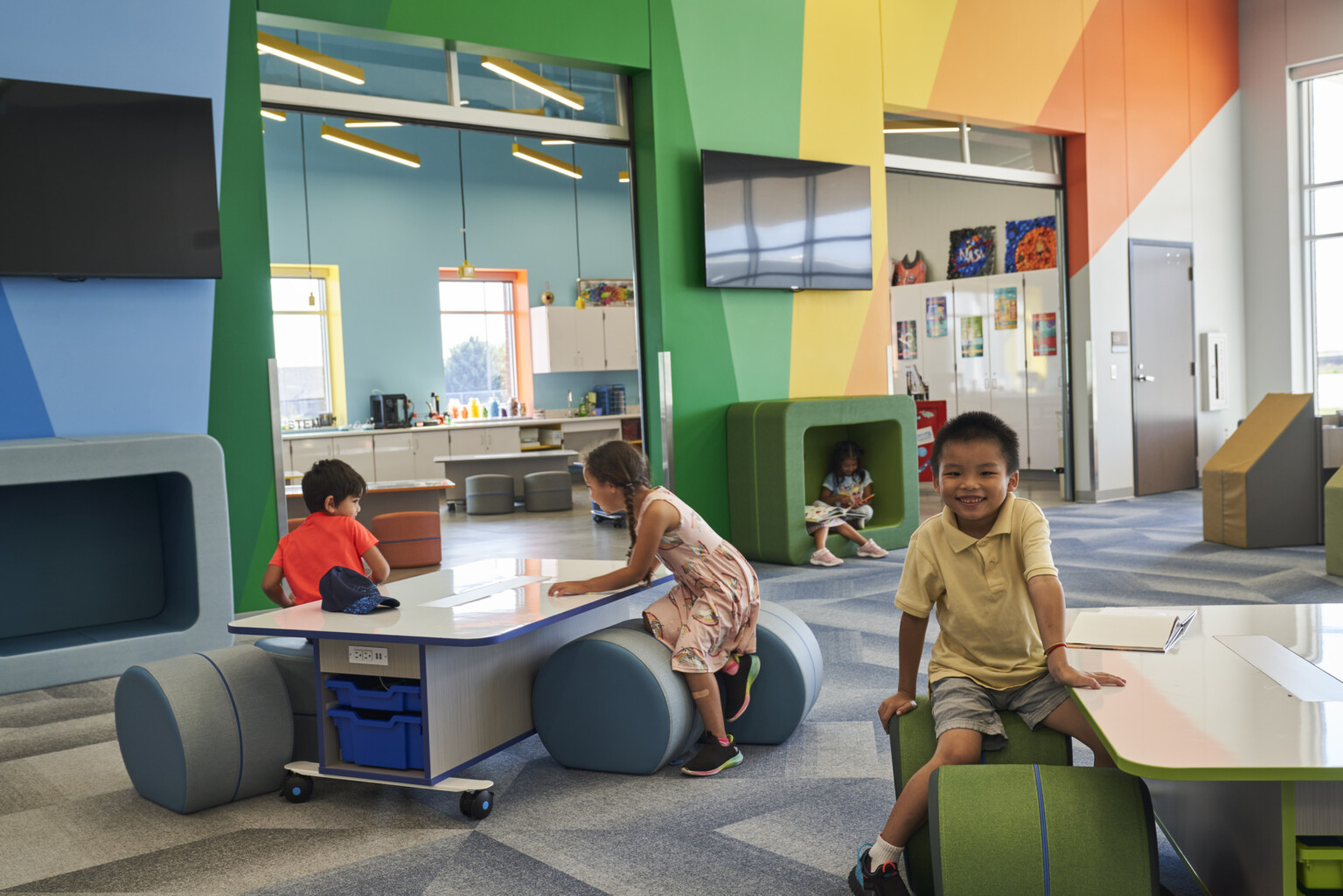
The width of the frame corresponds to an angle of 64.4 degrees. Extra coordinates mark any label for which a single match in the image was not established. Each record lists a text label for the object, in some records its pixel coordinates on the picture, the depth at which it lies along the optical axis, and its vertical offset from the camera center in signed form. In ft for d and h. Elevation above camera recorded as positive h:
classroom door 29.58 +0.38
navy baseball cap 9.45 -1.63
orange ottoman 21.84 -2.65
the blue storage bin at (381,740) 8.98 -2.82
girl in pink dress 9.75 -1.79
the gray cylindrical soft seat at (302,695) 9.87 -2.63
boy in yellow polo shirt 6.99 -1.51
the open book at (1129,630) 7.06 -1.74
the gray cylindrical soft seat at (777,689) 10.43 -2.90
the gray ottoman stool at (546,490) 32.01 -2.62
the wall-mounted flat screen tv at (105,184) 14.48 +3.35
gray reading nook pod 13.88 -1.98
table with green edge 4.97 -1.77
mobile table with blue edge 8.74 -2.37
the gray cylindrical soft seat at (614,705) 9.43 -2.75
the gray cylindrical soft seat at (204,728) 9.16 -2.74
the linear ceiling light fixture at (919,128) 25.23 +6.33
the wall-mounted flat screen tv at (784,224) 21.57 +3.61
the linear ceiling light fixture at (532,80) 19.69 +6.11
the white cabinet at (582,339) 40.70 +2.43
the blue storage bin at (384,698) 8.89 -2.43
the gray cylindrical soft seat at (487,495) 31.99 -2.67
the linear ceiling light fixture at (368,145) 33.22 +8.33
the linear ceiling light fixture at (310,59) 17.52 +5.94
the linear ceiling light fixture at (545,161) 36.52 +8.56
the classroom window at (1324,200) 31.78 +5.21
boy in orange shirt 11.00 -1.34
